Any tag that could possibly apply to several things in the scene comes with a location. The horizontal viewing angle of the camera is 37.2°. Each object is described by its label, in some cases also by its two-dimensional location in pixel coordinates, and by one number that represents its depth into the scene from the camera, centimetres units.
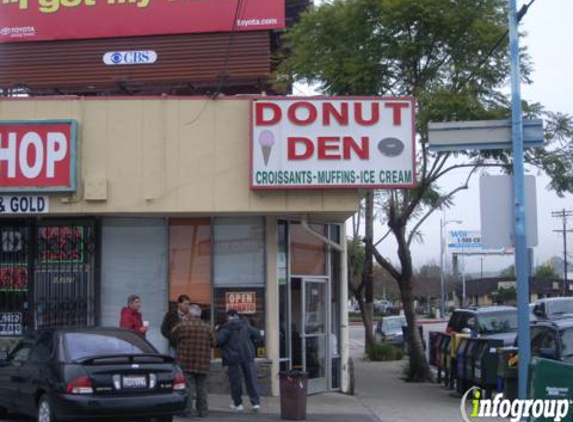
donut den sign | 1425
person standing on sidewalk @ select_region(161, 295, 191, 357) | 1297
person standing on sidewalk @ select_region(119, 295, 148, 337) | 1355
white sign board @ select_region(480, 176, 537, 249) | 1023
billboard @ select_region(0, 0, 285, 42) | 1953
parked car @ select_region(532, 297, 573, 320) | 2409
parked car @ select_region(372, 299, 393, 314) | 8093
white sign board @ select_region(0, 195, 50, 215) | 1453
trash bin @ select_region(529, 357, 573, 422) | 871
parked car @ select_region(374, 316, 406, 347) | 3524
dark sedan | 957
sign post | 1001
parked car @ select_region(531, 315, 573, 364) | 1373
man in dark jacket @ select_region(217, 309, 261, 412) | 1330
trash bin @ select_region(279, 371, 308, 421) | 1260
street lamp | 6825
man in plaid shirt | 1251
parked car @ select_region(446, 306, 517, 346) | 1938
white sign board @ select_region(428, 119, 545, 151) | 1092
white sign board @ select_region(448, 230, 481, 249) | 8519
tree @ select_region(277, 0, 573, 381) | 1752
